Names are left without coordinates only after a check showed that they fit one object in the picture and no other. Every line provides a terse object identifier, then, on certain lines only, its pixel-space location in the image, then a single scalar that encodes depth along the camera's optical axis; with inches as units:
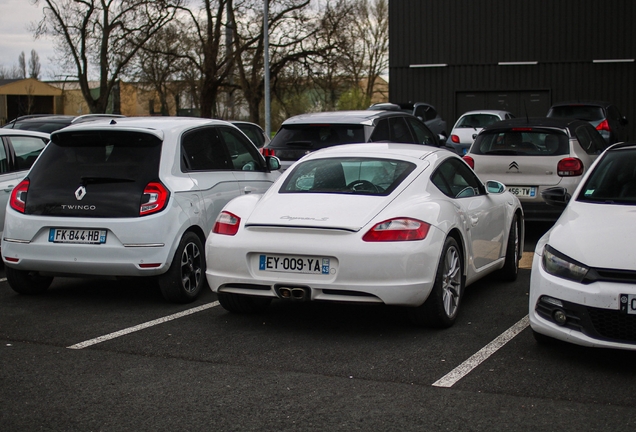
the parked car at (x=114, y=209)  267.7
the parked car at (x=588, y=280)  193.3
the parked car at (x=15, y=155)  348.8
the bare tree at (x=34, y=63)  4495.6
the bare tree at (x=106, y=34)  1342.3
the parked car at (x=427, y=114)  1003.9
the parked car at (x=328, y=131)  413.7
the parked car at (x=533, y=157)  409.4
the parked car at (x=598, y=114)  775.1
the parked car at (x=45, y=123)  637.3
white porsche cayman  225.9
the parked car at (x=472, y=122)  972.6
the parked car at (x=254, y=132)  635.5
